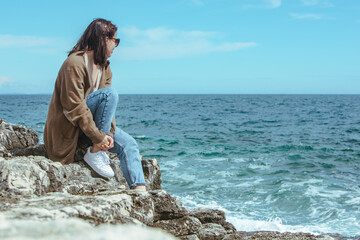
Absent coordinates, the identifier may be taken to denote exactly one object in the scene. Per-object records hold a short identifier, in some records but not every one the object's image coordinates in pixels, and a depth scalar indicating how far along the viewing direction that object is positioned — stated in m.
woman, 3.58
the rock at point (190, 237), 3.08
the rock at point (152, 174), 4.63
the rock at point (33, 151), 4.29
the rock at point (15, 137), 4.46
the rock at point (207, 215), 4.09
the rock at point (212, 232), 3.52
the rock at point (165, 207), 3.13
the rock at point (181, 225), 3.06
